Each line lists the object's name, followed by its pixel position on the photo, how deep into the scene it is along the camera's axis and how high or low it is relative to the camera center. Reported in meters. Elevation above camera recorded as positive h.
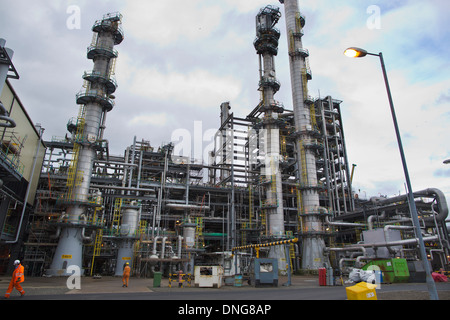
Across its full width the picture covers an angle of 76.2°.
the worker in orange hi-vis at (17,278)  11.61 -0.71
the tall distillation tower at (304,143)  37.81 +16.15
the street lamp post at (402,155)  9.02 +3.67
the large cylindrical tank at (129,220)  31.59 +4.23
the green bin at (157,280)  19.06 -1.26
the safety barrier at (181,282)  19.41 -1.40
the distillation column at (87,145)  28.30 +11.82
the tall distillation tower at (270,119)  38.81 +19.56
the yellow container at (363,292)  8.62 -0.90
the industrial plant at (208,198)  28.50 +7.60
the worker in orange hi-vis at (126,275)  18.47 -0.92
